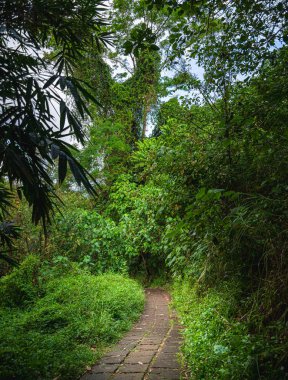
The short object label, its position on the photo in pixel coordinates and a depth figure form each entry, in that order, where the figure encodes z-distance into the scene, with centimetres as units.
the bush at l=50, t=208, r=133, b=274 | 915
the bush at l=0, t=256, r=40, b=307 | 645
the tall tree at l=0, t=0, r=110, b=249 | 338
